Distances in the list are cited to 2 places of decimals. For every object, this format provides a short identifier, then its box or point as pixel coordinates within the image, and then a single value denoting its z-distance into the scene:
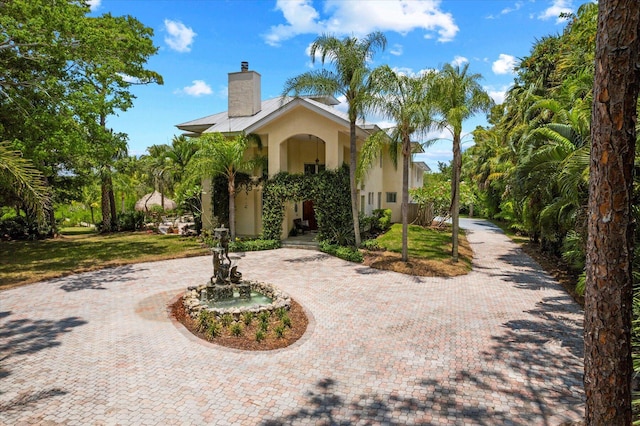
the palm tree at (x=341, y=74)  16.53
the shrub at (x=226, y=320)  9.24
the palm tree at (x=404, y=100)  15.18
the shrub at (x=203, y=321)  9.00
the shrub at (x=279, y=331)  8.62
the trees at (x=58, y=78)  14.46
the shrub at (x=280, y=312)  9.66
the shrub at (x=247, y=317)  9.33
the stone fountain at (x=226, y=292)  10.68
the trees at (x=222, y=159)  19.06
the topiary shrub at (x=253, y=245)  19.38
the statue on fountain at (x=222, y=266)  11.45
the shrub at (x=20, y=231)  25.44
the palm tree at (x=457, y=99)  15.05
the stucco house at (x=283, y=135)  20.12
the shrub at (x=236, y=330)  8.66
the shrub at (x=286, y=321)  9.27
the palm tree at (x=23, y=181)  8.91
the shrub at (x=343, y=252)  16.86
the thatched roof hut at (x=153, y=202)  39.91
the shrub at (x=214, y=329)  8.64
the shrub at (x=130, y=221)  30.34
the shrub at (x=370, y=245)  18.77
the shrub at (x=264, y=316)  9.41
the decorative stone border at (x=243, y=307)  9.84
